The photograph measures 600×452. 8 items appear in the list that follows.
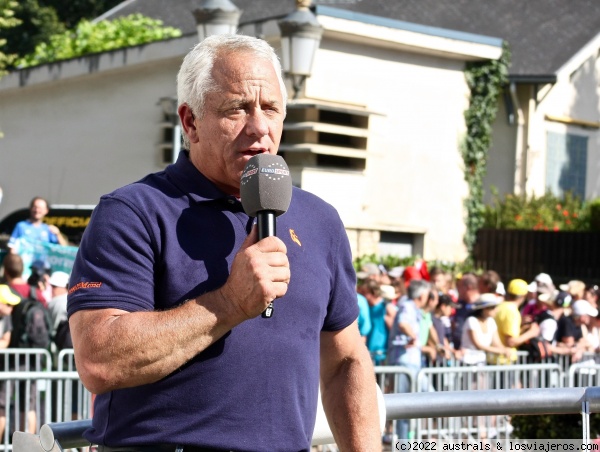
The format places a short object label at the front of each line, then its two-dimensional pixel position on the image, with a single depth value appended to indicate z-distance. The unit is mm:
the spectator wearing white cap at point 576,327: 13086
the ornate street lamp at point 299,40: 12469
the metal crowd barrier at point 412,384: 8586
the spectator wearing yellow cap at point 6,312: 10219
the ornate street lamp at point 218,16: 11938
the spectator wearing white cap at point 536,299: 13633
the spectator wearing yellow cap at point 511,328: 12586
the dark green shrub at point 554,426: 7922
